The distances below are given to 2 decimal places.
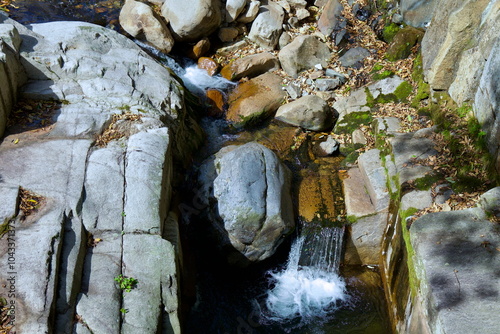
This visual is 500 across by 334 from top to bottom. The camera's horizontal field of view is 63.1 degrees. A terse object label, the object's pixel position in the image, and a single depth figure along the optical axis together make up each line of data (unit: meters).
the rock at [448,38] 6.61
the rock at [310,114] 8.69
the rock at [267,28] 10.77
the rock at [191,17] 10.19
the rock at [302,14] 11.22
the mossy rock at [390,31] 9.39
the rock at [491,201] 4.90
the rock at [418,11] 8.47
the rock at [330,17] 10.52
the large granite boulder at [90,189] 4.29
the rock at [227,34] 10.91
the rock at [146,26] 10.03
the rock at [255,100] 9.10
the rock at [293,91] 9.51
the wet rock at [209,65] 10.37
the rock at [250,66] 10.10
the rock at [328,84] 9.50
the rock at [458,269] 3.99
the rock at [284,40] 10.74
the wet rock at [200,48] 10.59
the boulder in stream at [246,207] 6.40
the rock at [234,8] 10.77
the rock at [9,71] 5.96
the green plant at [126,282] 4.55
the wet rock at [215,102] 9.32
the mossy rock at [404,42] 8.74
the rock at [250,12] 10.97
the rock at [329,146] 8.18
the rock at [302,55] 9.95
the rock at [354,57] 9.69
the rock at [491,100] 5.74
